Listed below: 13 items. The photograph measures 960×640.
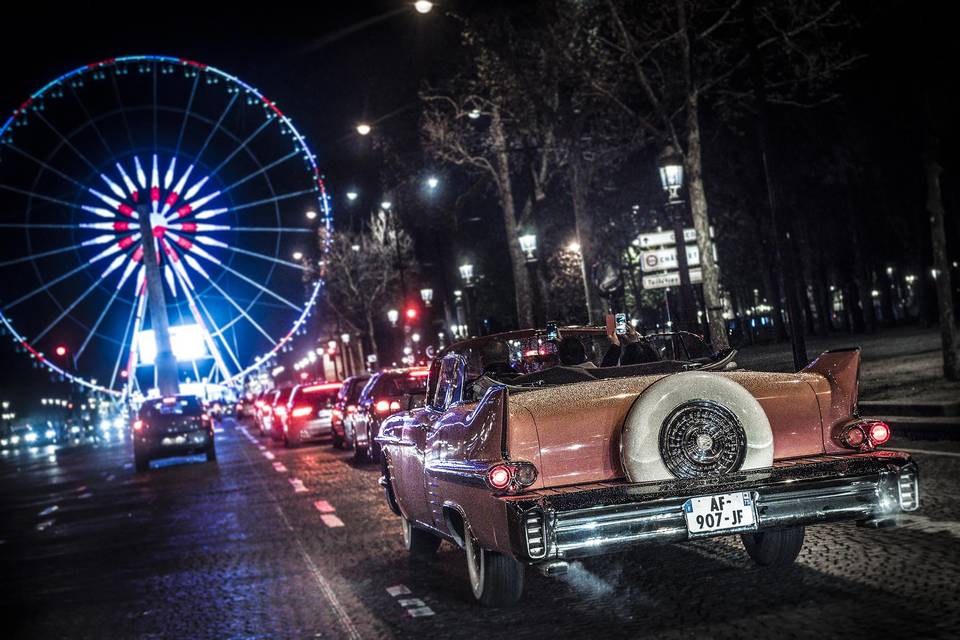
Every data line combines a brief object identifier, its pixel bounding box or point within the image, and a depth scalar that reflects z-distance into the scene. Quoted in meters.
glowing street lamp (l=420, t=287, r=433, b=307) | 48.06
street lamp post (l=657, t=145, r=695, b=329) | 21.08
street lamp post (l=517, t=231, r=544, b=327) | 31.45
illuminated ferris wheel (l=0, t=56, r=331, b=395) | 42.81
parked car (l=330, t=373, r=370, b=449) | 23.89
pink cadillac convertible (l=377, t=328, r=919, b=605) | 5.68
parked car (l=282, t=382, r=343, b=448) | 28.80
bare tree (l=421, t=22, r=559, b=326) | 30.55
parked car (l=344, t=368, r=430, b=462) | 19.00
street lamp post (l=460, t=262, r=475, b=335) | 39.06
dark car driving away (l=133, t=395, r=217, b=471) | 26.47
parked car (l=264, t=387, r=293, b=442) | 31.42
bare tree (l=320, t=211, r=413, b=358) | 71.31
